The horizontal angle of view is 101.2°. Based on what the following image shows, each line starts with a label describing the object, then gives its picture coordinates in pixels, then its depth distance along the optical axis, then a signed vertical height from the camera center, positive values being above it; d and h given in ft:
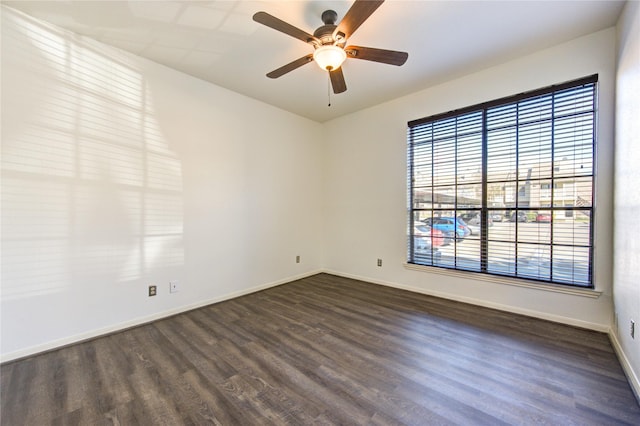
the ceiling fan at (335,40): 5.59 +4.16
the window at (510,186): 8.48 +0.90
